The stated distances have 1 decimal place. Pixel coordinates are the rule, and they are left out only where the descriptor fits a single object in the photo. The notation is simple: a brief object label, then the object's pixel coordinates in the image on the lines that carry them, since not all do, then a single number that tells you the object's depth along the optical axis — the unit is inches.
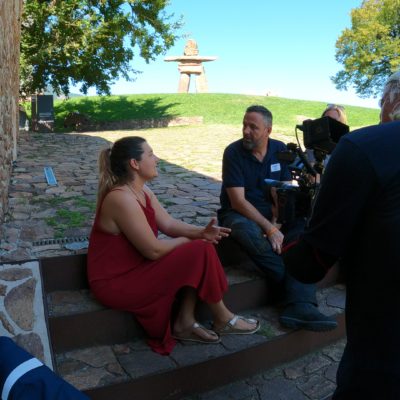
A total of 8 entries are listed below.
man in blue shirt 126.2
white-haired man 47.8
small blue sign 251.0
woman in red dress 110.7
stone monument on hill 1266.0
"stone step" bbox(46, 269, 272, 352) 109.4
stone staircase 101.0
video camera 70.4
